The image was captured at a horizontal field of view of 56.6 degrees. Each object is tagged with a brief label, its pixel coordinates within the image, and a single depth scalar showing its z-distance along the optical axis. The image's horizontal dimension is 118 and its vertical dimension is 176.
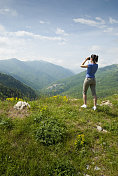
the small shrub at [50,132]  4.73
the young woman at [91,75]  7.07
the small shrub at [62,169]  3.42
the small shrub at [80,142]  4.54
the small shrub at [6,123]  5.58
